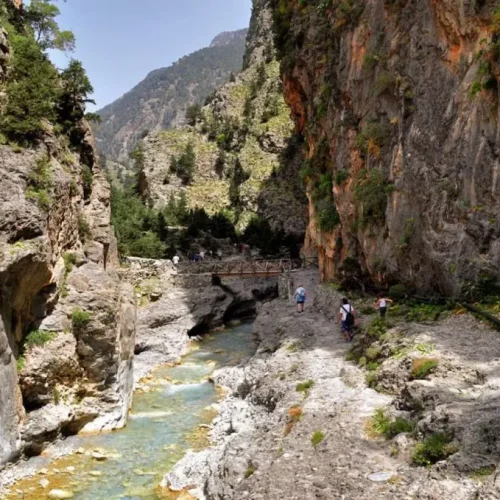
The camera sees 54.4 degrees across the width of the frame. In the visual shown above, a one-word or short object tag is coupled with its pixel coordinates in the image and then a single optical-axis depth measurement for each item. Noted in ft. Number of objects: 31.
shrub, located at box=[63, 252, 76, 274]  61.91
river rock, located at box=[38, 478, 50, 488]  42.64
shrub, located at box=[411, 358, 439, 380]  38.81
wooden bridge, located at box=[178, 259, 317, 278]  129.80
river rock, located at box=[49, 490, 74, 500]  40.86
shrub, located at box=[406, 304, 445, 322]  54.65
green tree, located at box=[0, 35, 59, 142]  60.75
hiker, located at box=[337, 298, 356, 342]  62.28
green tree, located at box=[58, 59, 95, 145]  75.97
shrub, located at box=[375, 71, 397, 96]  75.92
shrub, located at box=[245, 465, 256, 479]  33.83
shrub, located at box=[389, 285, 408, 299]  67.31
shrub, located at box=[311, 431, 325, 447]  34.76
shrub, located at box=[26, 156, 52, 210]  54.54
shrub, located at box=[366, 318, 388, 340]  53.30
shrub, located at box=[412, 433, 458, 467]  26.81
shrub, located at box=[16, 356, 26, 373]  49.42
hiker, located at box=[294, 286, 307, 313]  87.76
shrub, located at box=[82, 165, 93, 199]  78.38
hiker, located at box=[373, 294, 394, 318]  60.49
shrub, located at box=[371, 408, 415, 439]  32.37
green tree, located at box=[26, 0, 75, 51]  92.12
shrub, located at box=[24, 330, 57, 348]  52.24
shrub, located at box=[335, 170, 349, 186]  90.17
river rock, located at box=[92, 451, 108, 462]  47.91
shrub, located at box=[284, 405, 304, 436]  40.32
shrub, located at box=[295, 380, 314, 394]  48.75
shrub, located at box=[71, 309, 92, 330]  56.03
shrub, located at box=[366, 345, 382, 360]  49.11
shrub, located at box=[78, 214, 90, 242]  72.69
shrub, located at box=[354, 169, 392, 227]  76.02
